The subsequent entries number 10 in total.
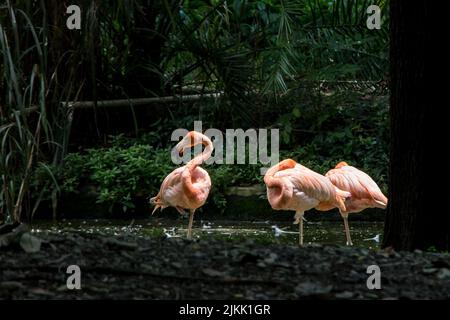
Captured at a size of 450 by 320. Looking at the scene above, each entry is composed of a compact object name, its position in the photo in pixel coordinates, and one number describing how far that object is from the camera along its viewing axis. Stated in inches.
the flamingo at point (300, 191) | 547.8
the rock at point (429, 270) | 269.3
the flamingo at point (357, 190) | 569.9
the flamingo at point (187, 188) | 560.4
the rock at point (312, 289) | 230.5
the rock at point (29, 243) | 273.6
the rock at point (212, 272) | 247.1
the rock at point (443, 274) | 264.4
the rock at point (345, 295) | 230.2
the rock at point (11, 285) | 228.6
